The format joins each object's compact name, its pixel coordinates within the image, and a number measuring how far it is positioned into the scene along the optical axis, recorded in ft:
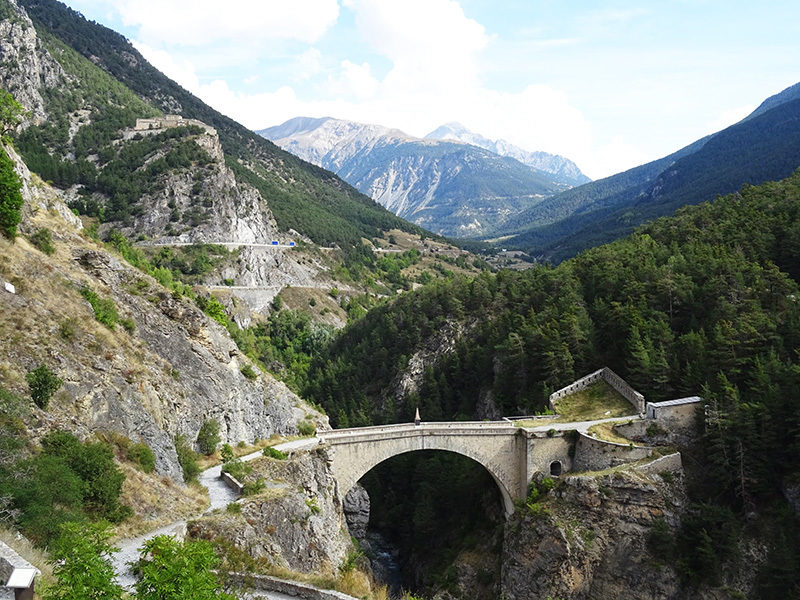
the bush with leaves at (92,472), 81.66
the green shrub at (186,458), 115.09
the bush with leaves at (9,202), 111.75
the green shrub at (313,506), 125.09
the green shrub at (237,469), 120.26
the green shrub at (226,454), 129.38
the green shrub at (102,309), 116.67
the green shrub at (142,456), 97.91
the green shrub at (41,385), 87.66
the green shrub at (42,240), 121.89
